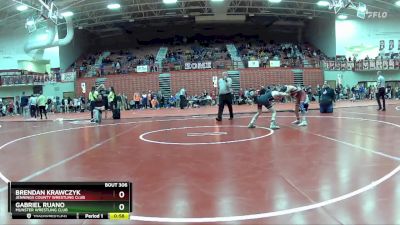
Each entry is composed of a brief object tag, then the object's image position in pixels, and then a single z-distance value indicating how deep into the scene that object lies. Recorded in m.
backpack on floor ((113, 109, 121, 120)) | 19.86
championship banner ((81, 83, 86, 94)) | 34.56
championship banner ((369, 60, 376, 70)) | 37.47
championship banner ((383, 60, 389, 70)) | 37.47
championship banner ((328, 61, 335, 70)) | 37.67
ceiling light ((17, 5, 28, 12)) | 30.51
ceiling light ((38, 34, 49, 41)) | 37.46
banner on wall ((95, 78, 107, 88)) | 37.12
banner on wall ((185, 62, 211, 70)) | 37.19
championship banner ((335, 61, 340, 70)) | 37.69
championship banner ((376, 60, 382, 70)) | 37.47
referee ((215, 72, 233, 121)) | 15.44
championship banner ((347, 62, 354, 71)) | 37.97
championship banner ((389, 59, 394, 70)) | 37.41
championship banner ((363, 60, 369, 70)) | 37.47
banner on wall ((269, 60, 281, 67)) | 37.56
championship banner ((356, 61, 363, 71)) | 37.47
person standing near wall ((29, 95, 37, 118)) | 24.16
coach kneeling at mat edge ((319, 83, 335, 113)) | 18.28
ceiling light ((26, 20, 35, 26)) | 32.58
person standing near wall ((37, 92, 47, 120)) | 22.78
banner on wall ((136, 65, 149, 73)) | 37.59
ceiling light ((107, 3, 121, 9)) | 33.56
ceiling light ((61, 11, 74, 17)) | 34.29
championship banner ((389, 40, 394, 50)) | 39.45
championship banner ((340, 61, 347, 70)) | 37.91
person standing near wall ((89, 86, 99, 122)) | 17.64
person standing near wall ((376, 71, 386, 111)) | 17.59
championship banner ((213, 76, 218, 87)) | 33.42
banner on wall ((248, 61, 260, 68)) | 37.66
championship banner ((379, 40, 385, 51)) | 39.59
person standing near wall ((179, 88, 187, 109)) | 30.34
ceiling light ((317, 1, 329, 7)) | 33.82
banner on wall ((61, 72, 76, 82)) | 37.75
